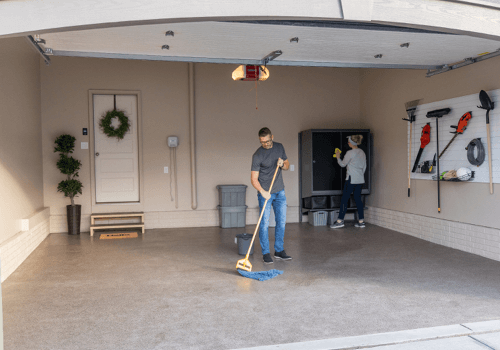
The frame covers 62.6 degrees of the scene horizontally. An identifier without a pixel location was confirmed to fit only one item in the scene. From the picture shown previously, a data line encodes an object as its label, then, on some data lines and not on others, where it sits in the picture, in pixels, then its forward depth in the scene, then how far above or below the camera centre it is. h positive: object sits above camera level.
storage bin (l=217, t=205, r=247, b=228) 7.58 -0.77
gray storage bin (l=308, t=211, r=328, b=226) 7.71 -0.84
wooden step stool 7.02 -0.70
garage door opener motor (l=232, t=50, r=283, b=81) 5.59 +1.40
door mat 6.79 -0.98
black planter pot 7.04 -0.70
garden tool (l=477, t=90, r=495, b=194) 5.00 +0.78
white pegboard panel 5.04 +0.50
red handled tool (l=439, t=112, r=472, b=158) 5.40 +0.62
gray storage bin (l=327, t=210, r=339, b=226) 7.79 -0.82
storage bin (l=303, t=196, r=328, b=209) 7.77 -0.55
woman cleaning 7.28 -0.04
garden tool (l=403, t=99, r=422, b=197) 6.51 +0.98
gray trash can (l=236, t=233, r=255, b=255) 5.34 -0.88
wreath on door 7.35 +0.95
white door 7.48 +0.36
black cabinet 7.75 +0.20
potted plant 6.95 -0.05
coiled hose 5.20 +0.24
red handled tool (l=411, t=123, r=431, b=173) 6.22 +0.52
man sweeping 4.88 -0.07
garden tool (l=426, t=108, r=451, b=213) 5.81 +0.82
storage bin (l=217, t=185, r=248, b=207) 7.60 -0.37
